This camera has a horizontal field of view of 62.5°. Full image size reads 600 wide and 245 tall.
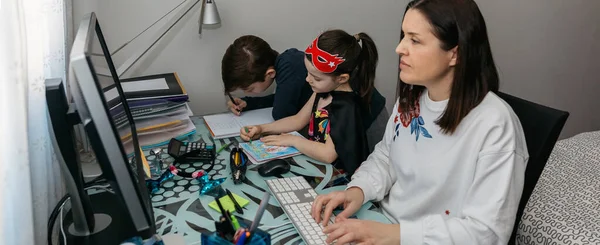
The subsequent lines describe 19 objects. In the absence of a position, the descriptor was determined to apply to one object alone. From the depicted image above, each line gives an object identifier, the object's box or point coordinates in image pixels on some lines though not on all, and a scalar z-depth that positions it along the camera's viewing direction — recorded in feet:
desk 3.48
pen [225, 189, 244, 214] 3.71
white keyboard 3.39
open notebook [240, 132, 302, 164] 4.68
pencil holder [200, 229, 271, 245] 2.71
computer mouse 4.33
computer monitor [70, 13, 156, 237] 2.31
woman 3.40
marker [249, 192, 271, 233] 2.72
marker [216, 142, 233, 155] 4.95
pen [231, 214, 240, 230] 2.81
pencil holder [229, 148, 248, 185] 4.23
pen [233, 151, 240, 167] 4.42
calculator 4.64
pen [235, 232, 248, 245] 2.67
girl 4.80
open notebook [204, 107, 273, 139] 5.40
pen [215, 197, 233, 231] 2.78
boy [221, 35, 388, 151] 6.01
